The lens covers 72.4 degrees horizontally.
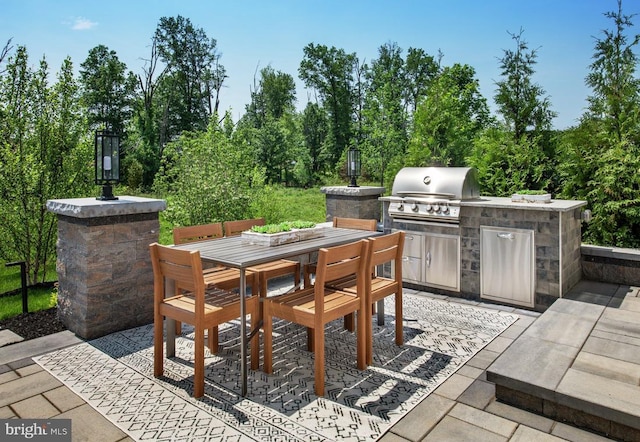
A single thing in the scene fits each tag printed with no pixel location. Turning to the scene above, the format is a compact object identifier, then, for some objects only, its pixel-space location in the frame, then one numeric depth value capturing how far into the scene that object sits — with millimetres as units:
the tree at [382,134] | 10781
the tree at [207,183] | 6094
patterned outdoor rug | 2420
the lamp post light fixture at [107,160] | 3988
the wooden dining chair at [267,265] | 3871
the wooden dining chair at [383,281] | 3215
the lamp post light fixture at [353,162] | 6238
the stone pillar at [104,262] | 3713
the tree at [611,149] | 5164
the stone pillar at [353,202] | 6137
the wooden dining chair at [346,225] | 4000
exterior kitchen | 4371
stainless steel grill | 4855
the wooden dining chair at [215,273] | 3635
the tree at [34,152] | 4773
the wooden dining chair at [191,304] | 2717
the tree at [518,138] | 6066
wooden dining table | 2791
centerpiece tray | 3336
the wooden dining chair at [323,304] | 2793
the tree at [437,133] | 7480
